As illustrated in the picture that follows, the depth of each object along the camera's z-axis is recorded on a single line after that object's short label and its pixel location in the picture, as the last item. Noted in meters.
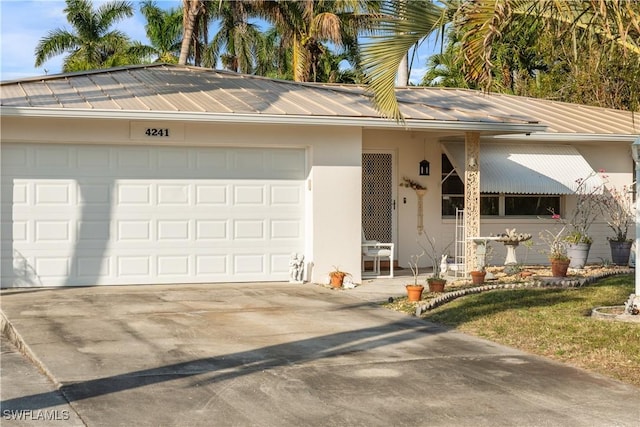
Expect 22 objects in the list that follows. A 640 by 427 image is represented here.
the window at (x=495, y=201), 18.17
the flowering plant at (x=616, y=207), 18.14
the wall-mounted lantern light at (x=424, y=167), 17.77
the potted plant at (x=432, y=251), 17.33
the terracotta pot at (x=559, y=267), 14.42
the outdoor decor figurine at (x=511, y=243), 16.14
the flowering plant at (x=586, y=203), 18.03
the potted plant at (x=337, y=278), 14.68
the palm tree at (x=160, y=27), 40.28
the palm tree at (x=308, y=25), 28.53
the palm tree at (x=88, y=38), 39.59
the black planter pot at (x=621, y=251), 17.27
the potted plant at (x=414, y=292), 12.43
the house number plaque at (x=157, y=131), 14.29
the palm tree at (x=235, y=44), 37.88
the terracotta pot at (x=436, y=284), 13.25
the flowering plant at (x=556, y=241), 14.60
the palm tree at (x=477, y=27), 8.98
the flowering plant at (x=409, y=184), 17.64
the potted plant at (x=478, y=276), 14.55
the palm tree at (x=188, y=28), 24.94
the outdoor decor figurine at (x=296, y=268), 15.09
